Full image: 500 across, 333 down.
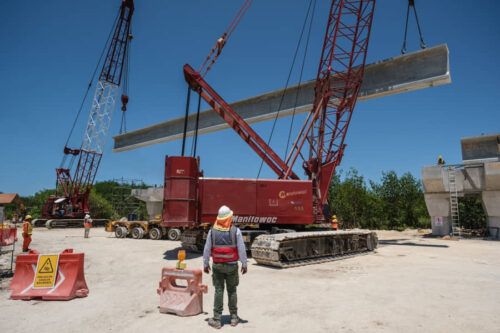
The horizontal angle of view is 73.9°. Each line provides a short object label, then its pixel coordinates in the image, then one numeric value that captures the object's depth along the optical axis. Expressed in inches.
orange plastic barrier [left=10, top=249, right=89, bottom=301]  267.3
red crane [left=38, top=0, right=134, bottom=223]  1363.2
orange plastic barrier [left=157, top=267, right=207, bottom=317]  225.5
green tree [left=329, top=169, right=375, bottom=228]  1488.7
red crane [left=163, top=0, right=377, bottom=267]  478.0
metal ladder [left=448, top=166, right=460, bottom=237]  876.6
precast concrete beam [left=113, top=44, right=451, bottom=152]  643.5
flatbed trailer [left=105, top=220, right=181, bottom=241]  788.6
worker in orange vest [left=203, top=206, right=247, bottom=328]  208.5
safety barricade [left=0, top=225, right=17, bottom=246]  583.4
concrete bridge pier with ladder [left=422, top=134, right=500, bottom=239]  837.2
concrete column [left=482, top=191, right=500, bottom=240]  838.2
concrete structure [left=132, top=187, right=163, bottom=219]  1175.0
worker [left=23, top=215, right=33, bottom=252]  556.7
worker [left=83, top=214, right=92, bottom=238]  836.5
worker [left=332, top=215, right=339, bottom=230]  618.0
